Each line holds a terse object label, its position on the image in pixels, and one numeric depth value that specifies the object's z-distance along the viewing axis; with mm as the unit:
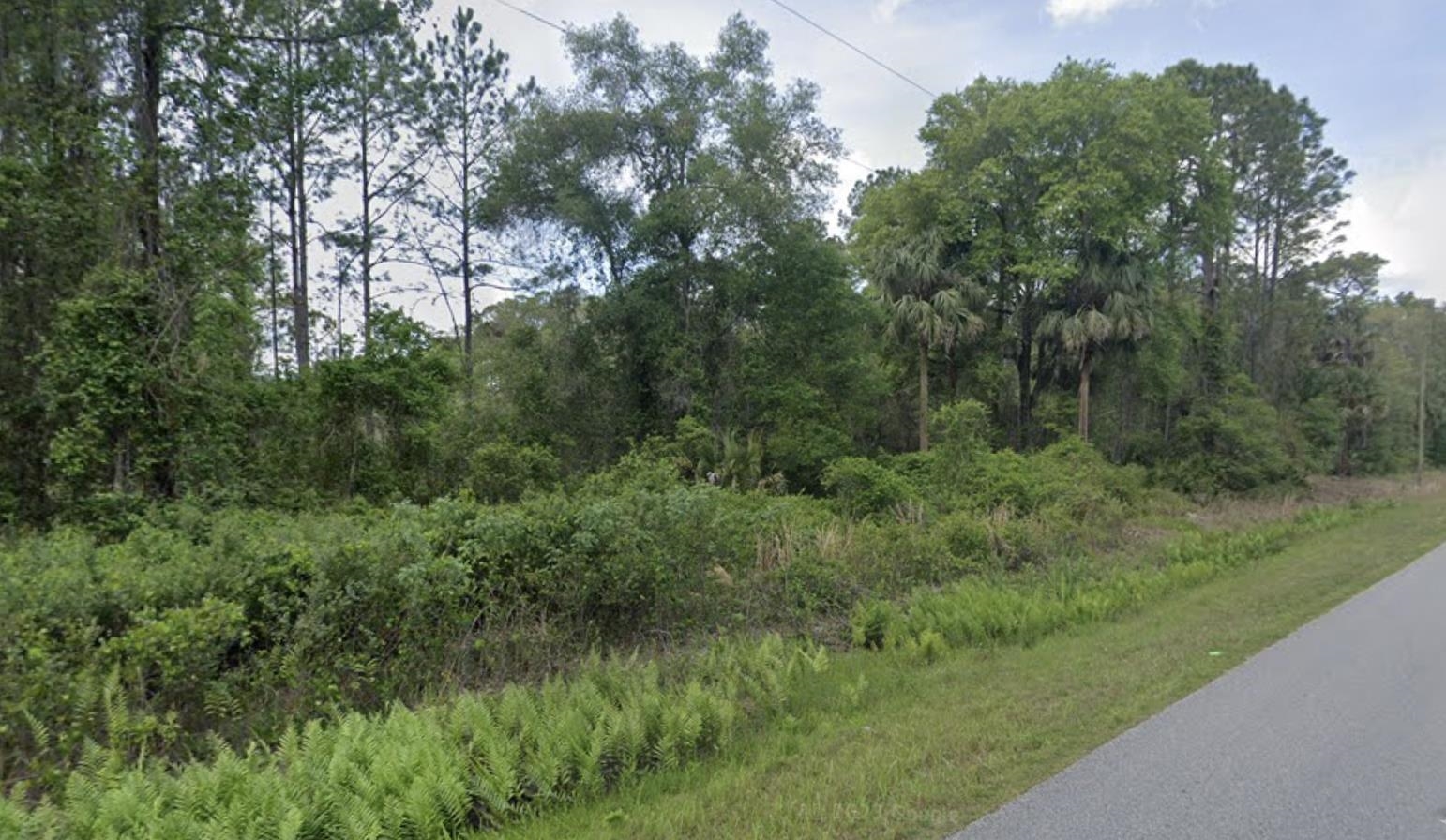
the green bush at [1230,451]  26812
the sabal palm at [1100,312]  26922
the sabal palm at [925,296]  26266
